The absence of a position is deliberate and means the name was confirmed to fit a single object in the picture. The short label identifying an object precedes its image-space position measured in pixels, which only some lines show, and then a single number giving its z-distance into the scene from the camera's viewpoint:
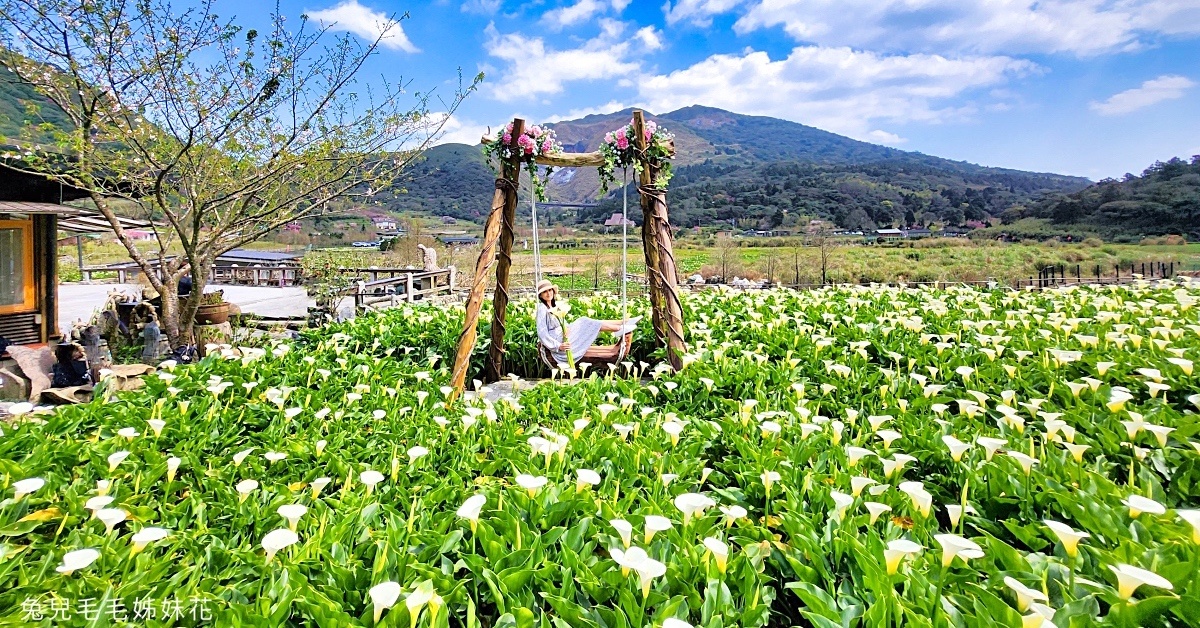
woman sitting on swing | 5.95
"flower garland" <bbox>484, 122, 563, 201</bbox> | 5.85
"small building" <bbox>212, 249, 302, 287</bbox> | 23.42
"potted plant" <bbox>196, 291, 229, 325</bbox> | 10.08
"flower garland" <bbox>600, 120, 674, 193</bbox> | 5.88
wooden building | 8.12
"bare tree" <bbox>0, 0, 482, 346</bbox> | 6.41
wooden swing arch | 5.50
